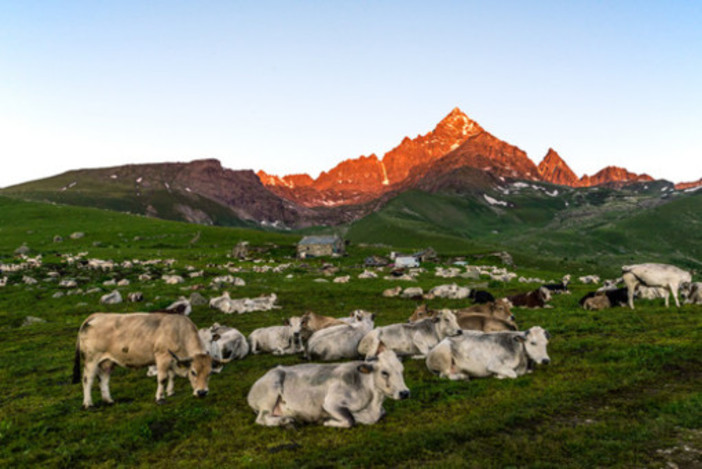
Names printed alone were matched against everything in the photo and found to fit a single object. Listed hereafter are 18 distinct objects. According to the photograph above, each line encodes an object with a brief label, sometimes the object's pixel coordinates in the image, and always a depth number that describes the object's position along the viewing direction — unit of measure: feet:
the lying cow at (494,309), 65.21
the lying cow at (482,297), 96.07
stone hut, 286.99
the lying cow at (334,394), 30.99
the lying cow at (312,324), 59.88
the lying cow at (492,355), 40.32
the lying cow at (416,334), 50.49
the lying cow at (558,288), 110.53
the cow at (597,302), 76.48
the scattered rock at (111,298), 96.34
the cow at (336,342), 50.14
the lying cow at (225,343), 52.54
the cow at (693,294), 73.15
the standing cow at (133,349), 37.29
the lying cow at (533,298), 88.33
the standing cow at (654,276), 69.26
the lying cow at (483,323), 53.67
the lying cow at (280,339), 56.70
